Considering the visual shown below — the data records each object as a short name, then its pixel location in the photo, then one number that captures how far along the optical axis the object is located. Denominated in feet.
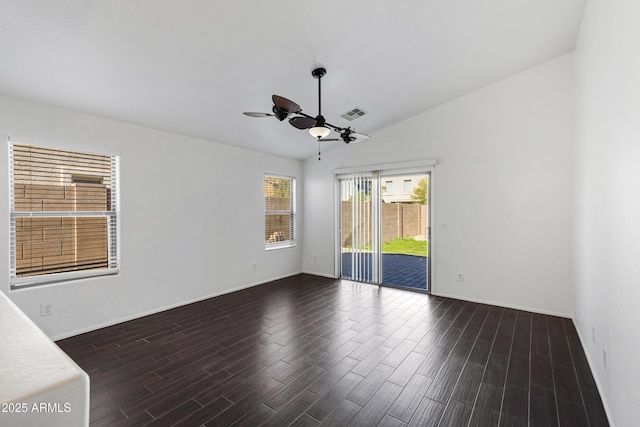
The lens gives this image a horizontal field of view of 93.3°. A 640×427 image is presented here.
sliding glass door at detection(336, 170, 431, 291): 18.40
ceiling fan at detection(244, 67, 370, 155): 8.99
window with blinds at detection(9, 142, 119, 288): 10.39
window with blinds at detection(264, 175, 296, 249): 19.62
